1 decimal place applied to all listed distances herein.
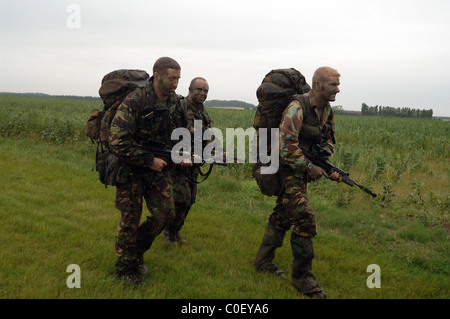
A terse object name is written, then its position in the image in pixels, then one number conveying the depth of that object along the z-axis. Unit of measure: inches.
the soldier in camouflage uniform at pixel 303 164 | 177.6
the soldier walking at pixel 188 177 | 227.4
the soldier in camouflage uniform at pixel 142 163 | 174.1
